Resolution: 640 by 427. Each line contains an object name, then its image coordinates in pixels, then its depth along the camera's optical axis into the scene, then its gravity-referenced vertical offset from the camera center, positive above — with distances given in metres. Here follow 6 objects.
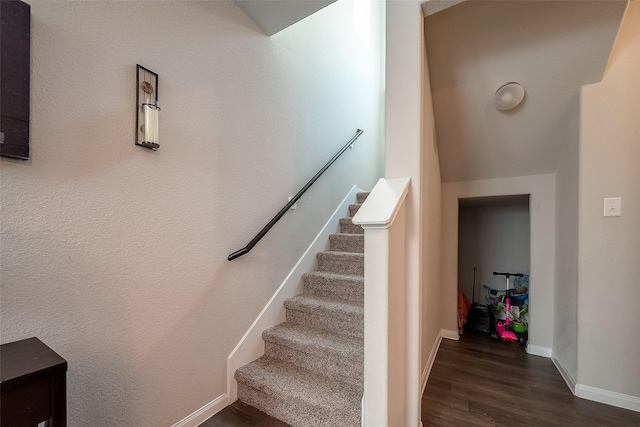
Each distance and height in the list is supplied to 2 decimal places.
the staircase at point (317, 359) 1.60 -1.00
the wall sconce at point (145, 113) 1.38 +0.51
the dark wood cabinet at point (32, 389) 0.73 -0.51
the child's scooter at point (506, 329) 2.97 -1.27
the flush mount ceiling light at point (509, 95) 2.09 +0.96
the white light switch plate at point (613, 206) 1.90 +0.09
